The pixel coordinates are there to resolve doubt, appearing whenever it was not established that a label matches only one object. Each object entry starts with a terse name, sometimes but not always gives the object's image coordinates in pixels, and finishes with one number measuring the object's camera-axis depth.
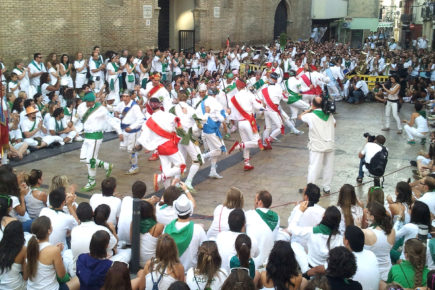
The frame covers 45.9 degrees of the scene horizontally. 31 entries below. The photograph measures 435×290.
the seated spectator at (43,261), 4.94
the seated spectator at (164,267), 4.86
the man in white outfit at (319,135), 9.12
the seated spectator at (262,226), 5.68
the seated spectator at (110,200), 6.66
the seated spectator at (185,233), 5.59
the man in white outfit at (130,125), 10.11
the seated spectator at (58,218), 6.04
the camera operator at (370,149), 9.14
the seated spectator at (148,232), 5.85
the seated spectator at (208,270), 4.69
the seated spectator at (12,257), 5.02
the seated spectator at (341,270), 4.42
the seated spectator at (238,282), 4.12
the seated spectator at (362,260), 4.84
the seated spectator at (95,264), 5.02
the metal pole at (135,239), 5.71
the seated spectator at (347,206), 6.27
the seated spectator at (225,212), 5.95
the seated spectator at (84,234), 5.54
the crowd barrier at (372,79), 21.39
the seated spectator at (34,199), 7.10
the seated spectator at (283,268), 4.59
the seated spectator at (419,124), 12.83
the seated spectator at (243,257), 4.77
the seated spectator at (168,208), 6.30
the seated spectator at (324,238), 5.43
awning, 48.12
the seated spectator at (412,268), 4.88
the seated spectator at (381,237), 5.54
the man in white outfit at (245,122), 11.09
